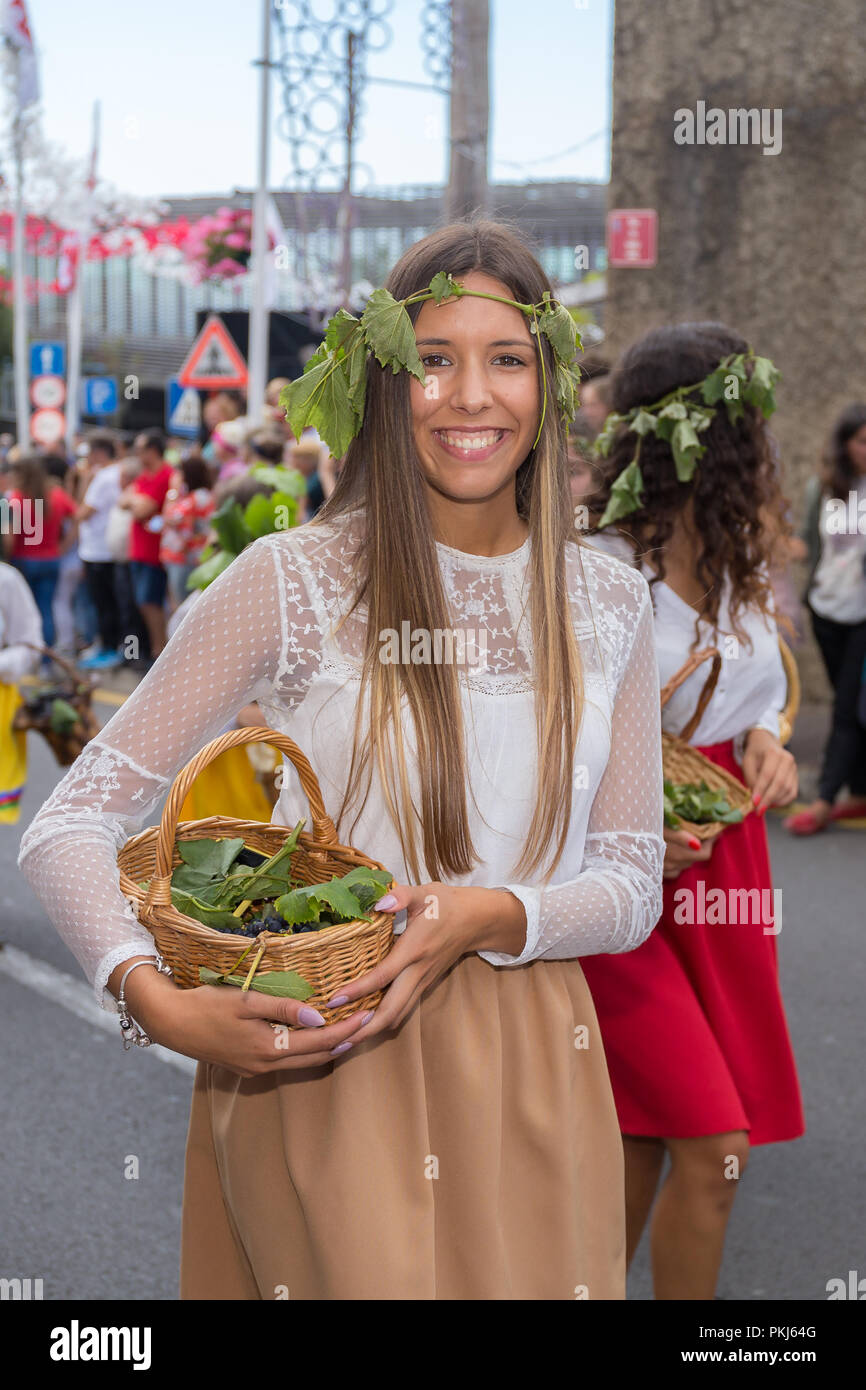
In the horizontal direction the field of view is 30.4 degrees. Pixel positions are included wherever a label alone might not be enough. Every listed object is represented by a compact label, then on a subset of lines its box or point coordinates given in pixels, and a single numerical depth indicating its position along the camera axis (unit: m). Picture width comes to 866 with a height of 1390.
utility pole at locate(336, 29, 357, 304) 11.27
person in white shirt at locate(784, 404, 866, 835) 8.01
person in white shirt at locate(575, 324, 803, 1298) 3.00
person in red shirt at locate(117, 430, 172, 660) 12.88
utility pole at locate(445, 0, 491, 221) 10.30
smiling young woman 1.96
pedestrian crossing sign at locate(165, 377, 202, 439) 14.73
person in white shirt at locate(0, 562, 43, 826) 5.86
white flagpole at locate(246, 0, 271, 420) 13.16
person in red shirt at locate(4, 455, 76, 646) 12.45
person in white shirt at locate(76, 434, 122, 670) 13.95
